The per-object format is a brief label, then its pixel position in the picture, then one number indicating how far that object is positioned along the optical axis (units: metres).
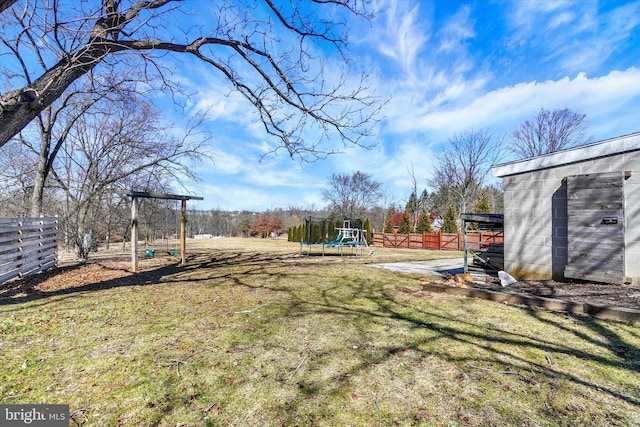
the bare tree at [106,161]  9.80
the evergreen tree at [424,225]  25.16
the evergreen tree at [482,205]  22.88
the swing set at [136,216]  7.86
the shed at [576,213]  4.95
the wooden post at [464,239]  6.68
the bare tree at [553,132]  20.27
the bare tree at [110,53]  3.19
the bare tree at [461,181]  22.88
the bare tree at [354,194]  33.59
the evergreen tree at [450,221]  23.39
